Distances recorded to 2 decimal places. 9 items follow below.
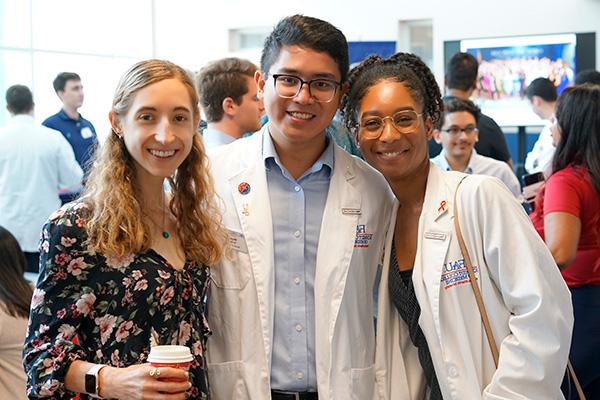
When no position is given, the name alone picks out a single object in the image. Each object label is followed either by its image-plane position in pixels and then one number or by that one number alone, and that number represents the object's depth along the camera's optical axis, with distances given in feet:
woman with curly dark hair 7.13
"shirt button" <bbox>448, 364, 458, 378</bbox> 7.34
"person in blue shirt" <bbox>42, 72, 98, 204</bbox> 26.37
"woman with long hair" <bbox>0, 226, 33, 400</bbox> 11.30
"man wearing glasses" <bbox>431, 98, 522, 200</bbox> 15.29
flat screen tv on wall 31.58
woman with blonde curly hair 6.47
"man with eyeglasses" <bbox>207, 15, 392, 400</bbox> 7.47
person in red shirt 10.74
